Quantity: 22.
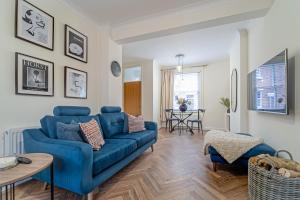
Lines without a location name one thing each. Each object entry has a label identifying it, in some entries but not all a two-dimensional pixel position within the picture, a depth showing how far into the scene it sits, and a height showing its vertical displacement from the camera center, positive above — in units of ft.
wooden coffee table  2.43 -1.52
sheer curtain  17.59 +1.31
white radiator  4.83 -1.62
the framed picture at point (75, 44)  7.19 +3.35
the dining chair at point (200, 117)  15.34 -2.11
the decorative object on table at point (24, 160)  3.12 -1.48
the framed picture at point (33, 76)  5.29 +1.08
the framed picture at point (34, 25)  5.33 +3.37
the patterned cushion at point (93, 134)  5.13 -1.40
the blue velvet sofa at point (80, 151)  3.83 -1.95
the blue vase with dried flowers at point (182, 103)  15.33 -0.31
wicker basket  3.12 -2.17
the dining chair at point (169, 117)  15.77 -2.16
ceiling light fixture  13.93 +4.91
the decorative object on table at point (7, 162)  2.81 -1.41
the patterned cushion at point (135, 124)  8.17 -1.51
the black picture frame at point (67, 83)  7.04 +0.94
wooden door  16.55 +0.44
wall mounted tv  4.61 +0.64
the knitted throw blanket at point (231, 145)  5.76 -2.02
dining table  16.36 -2.05
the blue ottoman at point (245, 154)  5.66 -2.47
